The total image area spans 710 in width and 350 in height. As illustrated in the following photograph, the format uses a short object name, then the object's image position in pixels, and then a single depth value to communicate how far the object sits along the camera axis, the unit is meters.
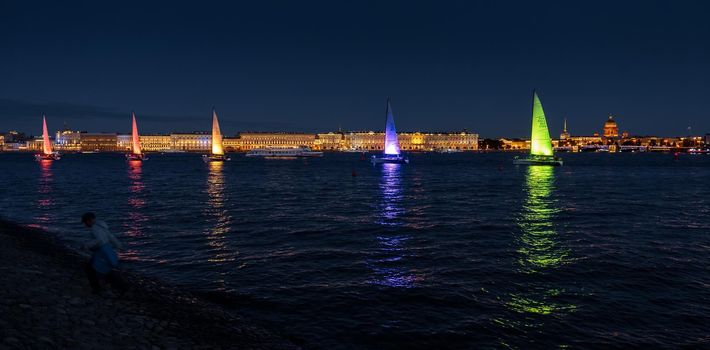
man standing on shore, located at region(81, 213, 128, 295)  8.48
